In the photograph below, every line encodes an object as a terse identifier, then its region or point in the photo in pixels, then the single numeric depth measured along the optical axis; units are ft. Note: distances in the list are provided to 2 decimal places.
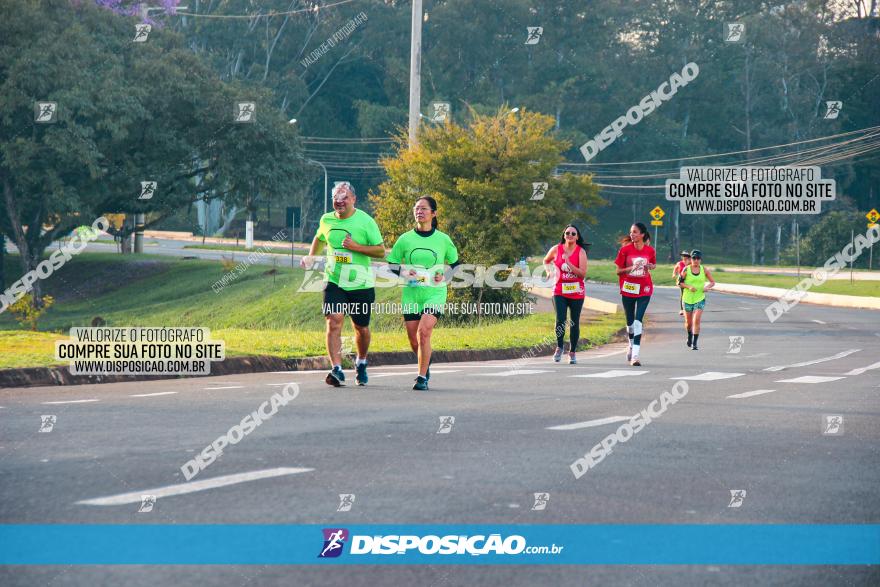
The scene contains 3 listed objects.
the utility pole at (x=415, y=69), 108.99
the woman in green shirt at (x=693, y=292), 77.46
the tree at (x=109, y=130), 143.23
